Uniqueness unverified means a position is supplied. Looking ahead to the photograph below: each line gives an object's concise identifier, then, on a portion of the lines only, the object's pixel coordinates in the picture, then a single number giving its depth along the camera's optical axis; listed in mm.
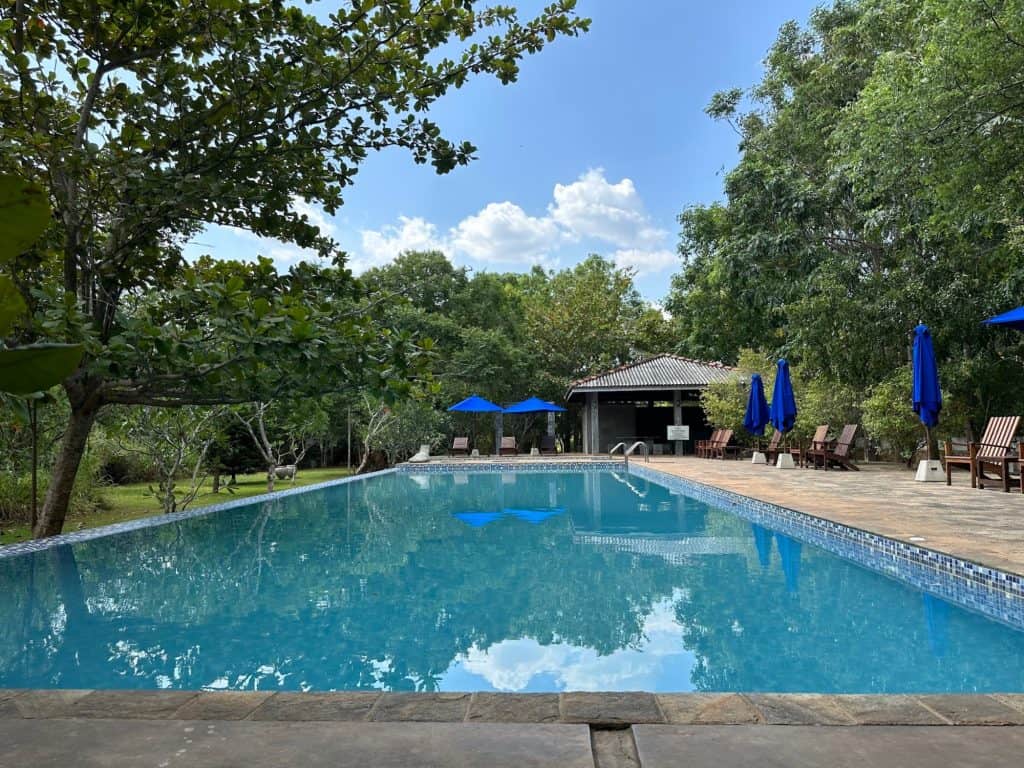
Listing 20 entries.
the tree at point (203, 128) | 5121
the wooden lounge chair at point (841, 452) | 13919
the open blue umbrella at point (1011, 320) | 8055
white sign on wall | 21188
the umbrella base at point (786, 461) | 14883
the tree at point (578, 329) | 29172
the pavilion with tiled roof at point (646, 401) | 22900
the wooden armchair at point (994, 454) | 8945
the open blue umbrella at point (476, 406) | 22344
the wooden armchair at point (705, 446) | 20625
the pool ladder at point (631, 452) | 19431
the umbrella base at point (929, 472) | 10852
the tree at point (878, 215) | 9023
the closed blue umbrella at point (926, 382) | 10023
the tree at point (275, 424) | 8195
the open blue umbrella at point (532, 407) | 23406
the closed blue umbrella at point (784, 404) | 14500
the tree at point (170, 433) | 9469
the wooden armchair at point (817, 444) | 14328
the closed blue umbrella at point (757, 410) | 16547
